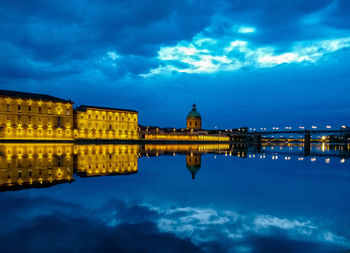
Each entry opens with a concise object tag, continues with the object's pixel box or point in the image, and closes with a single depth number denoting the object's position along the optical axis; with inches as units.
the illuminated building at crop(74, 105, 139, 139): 3253.0
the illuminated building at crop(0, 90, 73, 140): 2591.0
